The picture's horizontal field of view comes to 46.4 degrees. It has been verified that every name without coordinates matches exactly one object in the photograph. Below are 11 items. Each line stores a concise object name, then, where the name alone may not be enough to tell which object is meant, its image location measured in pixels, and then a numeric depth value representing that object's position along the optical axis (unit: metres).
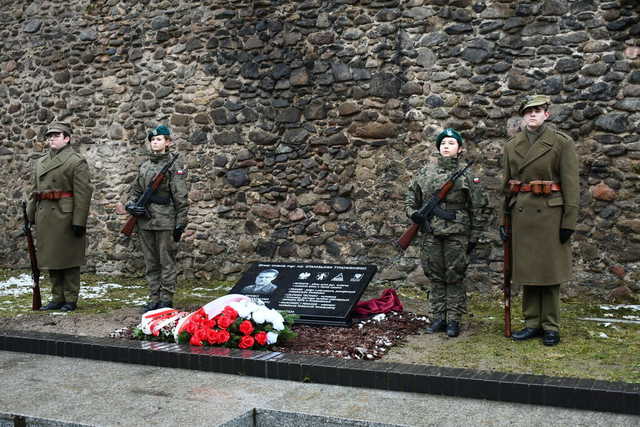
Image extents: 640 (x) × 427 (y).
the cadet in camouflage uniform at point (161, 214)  7.45
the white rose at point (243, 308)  6.06
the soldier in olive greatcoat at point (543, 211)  5.82
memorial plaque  6.69
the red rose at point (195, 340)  5.94
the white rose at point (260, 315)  5.99
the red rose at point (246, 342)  5.81
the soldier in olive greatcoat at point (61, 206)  7.86
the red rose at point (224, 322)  5.95
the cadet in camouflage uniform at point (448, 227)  6.27
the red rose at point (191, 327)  6.06
